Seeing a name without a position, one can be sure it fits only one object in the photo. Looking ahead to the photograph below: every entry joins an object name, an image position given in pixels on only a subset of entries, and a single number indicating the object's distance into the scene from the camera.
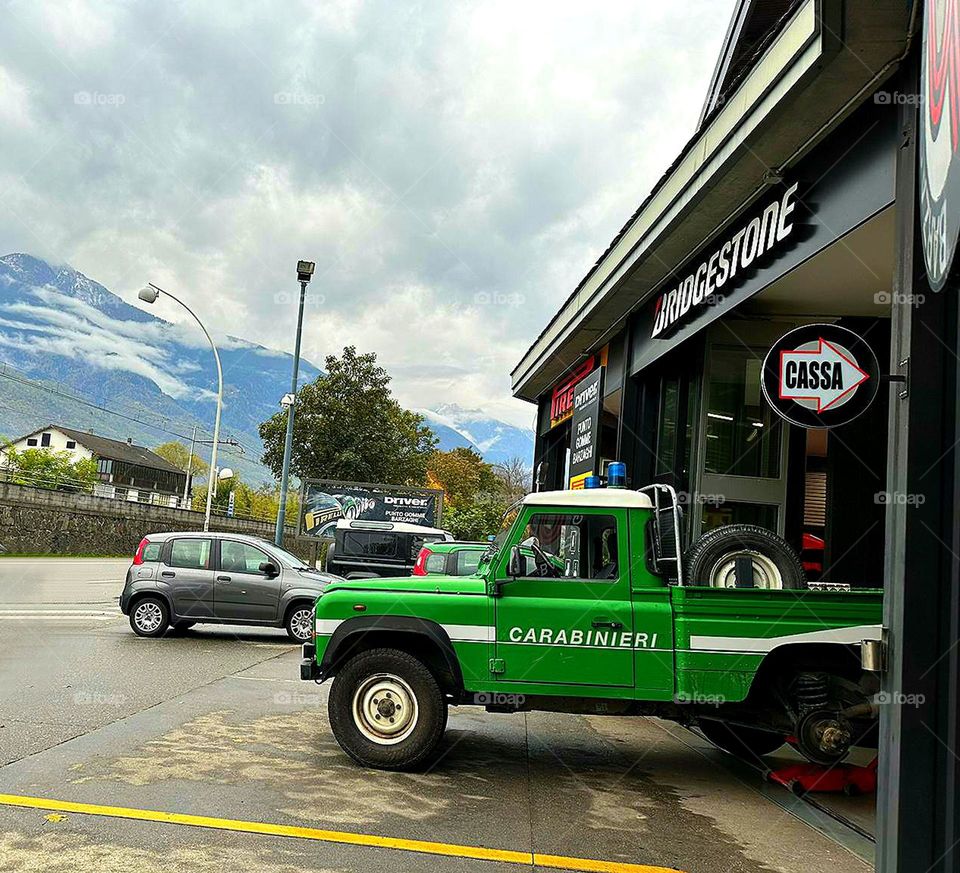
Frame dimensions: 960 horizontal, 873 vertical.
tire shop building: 4.65
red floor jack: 7.28
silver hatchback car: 14.81
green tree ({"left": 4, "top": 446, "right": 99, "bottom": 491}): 82.50
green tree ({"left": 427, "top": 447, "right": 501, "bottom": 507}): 80.19
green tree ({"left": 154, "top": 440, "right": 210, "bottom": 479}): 159.23
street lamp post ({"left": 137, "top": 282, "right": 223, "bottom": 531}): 30.39
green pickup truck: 6.64
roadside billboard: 34.69
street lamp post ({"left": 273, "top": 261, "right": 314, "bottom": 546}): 29.25
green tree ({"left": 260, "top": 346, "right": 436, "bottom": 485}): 49.59
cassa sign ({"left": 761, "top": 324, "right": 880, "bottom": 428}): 7.57
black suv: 27.27
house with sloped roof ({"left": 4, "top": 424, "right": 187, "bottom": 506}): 120.75
